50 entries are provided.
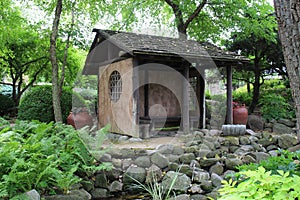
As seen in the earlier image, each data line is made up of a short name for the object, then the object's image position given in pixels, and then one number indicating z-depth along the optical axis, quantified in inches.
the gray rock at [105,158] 219.3
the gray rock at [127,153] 236.4
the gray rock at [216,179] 210.1
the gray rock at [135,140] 288.6
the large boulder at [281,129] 382.1
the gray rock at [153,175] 213.3
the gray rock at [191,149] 246.8
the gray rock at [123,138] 300.8
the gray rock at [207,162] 233.5
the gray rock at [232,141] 277.8
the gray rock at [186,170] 219.9
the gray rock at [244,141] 282.2
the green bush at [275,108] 409.7
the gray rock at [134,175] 215.2
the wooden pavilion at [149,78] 297.3
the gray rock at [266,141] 287.3
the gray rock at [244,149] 265.3
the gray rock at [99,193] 196.5
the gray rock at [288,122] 397.4
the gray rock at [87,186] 196.4
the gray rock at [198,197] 192.0
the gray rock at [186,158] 235.3
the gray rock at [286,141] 282.2
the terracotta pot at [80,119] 345.1
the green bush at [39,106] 371.2
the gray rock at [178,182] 204.4
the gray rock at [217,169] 227.1
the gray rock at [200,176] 215.2
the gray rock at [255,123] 399.2
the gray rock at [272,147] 284.4
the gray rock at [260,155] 250.1
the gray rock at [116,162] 223.5
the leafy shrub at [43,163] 159.3
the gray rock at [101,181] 204.3
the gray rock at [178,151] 244.2
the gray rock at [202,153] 245.0
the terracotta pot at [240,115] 373.7
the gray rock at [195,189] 203.3
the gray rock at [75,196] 170.0
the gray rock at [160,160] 227.9
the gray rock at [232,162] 232.4
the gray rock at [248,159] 242.7
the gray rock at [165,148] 239.6
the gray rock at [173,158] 234.4
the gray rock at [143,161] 227.5
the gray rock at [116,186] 206.5
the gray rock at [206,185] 206.7
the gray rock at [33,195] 149.6
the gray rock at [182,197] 182.9
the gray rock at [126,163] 224.2
